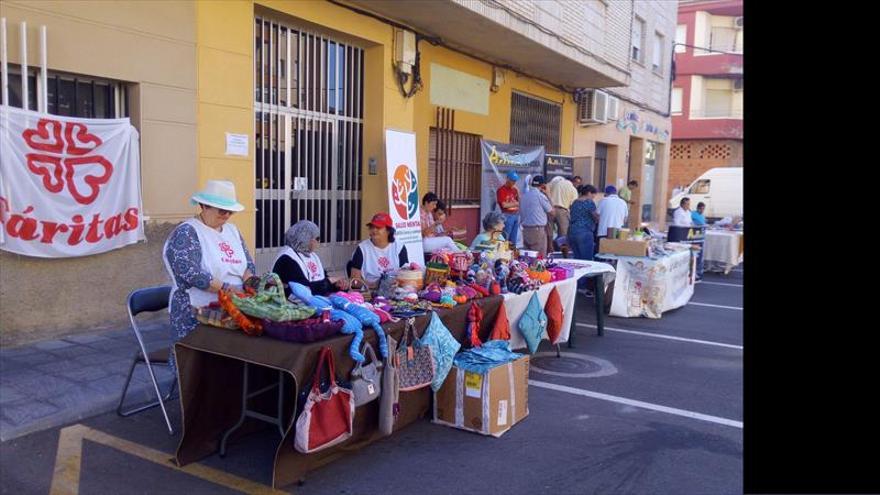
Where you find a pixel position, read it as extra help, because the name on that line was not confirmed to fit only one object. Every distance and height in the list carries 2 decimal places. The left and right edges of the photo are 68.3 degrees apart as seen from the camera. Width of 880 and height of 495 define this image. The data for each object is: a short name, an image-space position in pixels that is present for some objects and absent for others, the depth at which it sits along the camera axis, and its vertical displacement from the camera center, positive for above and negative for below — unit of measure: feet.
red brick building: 108.06 +20.86
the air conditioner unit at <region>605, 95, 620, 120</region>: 57.06 +9.09
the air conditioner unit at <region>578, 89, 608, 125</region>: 54.85 +8.70
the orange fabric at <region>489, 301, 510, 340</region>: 17.52 -3.24
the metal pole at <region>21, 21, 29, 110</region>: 18.52 +4.08
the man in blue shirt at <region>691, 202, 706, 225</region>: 47.97 -0.48
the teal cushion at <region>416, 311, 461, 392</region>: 14.37 -3.12
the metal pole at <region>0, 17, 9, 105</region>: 18.10 +3.59
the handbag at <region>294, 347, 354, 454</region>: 11.46 -3.84
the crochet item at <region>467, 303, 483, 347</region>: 16.24 -2.92
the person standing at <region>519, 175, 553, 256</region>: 34.96 -0.39
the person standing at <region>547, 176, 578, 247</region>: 40.68 +0.60
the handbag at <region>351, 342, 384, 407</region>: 12.21 -3.35
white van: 80.64 +2.54
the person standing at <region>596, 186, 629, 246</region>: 32.96 -0.11
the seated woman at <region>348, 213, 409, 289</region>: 18.86 -1.43
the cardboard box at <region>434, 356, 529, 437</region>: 14.61 -4.41
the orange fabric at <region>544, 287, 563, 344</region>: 20.83 -3.39
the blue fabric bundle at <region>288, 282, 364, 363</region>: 12.35 -2.17
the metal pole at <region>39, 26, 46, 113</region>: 18.99 +3.56
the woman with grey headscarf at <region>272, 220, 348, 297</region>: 15.71 -1.37
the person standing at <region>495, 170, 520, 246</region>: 35.23 +0.16
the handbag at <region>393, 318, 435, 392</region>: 13.80 -3.39
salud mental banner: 29.50 +0.76
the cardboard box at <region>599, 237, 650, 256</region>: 28.07 -1.61
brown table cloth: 11.73 -3.78
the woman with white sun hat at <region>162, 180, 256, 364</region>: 13.75 -1.19
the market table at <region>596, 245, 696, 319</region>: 28.27 -3.32
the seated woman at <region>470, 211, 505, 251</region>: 22.43 -0.86
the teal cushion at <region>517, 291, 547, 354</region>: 19.19 -3.44
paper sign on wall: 24.93 +2.29
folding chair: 14.49 -2.53
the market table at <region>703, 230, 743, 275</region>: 44.91 -2.64
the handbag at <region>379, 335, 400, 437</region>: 13.01 -3.90
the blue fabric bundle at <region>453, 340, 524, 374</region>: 14.81 -3.53
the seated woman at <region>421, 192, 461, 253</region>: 29.55 -0.52
